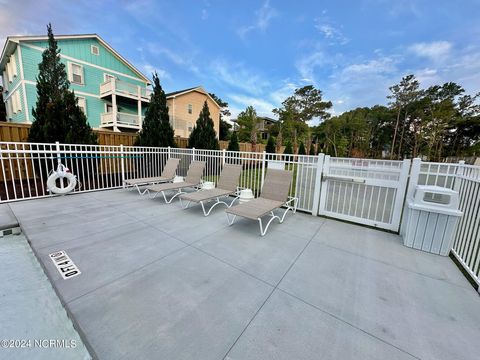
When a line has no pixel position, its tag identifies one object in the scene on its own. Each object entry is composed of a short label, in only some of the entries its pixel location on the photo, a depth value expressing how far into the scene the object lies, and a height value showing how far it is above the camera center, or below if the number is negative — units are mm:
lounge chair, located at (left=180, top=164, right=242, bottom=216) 4719 -1015
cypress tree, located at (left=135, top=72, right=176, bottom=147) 8789 +963
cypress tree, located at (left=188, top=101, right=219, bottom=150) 10125 +728
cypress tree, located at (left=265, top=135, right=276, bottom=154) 17938 +347
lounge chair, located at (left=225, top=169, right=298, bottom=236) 3615 -1122
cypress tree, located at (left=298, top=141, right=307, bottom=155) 22536 +114
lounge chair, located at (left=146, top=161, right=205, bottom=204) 5445 -1081
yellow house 19041 +4134
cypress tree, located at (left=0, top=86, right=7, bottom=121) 19719 +2948
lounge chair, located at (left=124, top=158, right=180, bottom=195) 6120 -1021
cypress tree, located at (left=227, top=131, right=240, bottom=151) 12898 +341
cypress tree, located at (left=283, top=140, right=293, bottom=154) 18395 +135
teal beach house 12117 +4556
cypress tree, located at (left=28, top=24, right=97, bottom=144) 6422 +891
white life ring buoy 5266 -1061
